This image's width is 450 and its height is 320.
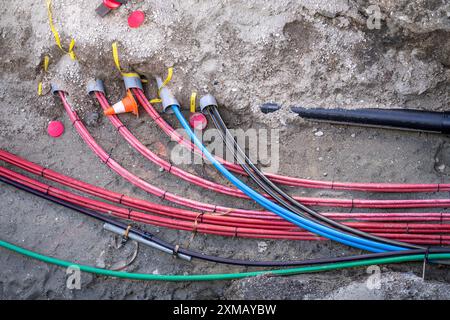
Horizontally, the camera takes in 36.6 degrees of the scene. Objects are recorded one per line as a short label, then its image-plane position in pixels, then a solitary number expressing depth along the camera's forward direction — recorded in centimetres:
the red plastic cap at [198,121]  447
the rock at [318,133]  446
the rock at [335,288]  381
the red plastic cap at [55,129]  461
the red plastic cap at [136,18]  441
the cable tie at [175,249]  417
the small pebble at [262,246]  425
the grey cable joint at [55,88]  460
